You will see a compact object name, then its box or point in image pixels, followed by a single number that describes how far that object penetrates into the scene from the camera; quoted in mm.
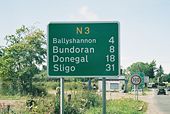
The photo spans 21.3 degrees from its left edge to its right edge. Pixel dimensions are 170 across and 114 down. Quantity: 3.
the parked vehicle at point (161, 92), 86306
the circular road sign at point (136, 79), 31828
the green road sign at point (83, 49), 7438
